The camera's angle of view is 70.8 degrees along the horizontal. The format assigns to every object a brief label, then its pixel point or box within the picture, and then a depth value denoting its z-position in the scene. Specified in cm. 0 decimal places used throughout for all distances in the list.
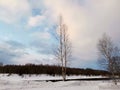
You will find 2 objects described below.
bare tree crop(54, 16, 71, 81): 1353
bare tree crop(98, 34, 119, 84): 1028
